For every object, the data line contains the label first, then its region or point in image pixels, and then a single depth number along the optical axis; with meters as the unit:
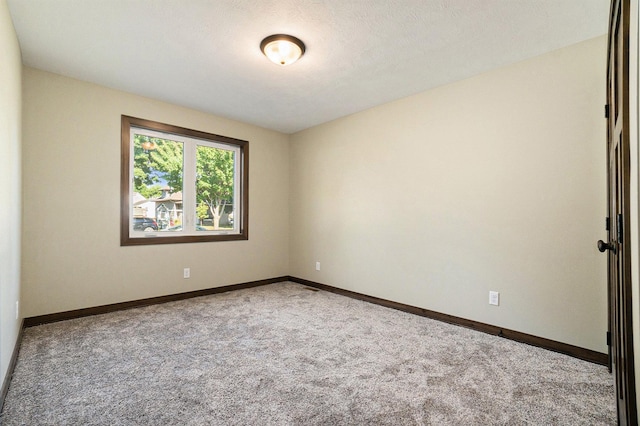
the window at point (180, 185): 3.73
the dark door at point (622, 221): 1.05
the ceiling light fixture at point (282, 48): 2.47
